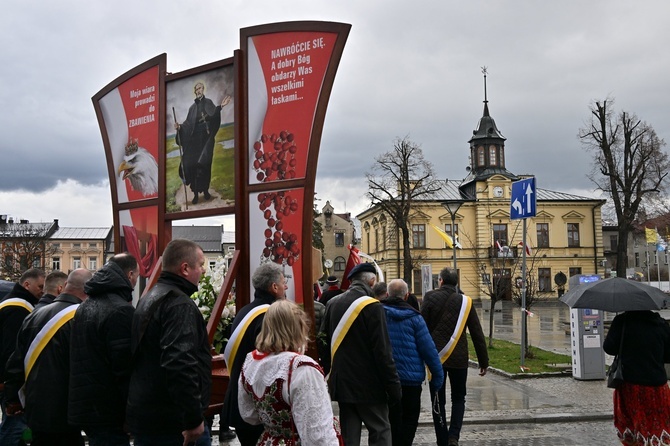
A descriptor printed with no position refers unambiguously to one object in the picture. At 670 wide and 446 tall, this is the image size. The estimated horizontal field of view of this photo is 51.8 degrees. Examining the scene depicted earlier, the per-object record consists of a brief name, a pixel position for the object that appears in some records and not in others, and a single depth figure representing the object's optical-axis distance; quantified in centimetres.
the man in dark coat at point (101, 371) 439
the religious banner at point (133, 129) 948
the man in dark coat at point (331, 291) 1335
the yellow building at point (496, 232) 6719
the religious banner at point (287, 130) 780
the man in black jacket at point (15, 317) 663
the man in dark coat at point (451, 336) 820
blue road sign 1452
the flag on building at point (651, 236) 5536
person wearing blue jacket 683
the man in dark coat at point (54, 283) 659
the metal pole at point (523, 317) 1546
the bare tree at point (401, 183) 4938
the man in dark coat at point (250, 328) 518
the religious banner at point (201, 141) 863
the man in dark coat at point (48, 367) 502
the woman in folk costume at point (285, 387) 359
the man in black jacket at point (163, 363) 405
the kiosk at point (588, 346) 1390
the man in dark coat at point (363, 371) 598
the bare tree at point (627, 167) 4409
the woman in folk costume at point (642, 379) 683
